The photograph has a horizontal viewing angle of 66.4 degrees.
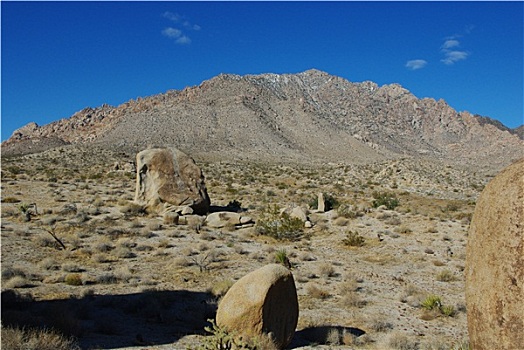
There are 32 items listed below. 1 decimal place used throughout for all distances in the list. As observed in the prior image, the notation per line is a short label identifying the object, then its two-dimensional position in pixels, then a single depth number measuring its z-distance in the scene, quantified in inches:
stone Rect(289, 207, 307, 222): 794.7
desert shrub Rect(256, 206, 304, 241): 693.9
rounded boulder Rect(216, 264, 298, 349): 254.4
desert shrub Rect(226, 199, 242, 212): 930.1
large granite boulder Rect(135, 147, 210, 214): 780.6
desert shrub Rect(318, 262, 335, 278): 496.9
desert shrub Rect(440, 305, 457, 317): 368.5
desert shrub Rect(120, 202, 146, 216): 780.6
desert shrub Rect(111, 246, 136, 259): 533.3
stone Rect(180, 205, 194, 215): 768.8
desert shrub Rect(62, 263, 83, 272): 457.3
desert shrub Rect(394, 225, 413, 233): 735.7
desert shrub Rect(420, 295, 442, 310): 381.6
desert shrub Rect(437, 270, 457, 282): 492.8
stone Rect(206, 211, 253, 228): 754.8
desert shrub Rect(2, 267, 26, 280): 413.2
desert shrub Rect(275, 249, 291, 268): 526.0
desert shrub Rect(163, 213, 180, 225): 733.3
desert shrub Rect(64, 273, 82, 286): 415.7
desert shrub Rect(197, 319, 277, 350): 235.3
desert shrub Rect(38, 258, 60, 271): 461.4
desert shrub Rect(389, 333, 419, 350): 293.7
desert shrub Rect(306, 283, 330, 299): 417.4
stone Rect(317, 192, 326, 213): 917.0
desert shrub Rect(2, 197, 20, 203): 840.3
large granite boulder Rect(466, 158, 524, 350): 125.3
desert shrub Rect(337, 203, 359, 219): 829.8
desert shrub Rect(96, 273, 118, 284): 430.3
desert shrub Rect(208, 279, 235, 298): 401.1
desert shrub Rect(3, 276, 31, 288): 389.4
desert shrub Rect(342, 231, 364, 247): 663.1
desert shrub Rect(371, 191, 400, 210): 1011.0
